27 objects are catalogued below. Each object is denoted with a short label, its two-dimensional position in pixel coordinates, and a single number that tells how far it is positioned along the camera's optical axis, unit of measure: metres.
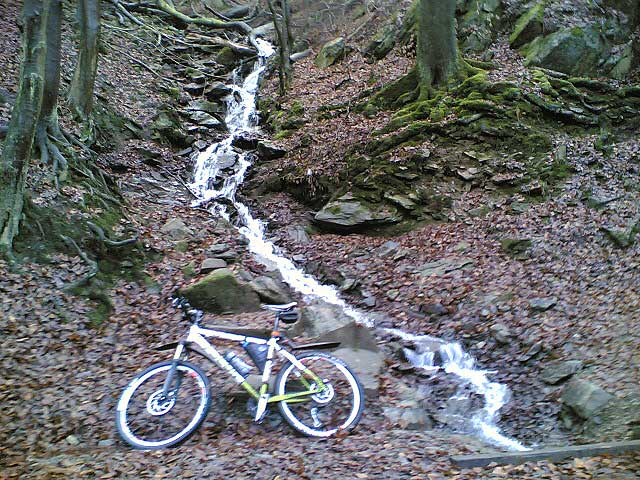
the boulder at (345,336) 6.59
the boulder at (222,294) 7.90
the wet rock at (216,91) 18.47
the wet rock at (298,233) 11.29
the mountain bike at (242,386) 4.86
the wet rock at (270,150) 13.91
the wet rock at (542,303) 7.41
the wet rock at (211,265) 8.80
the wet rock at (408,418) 5.49
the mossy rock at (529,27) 13.64
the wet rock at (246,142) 15.32
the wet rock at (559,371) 6.07
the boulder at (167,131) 14.27
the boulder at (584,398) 5.19
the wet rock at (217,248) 9.62
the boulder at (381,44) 16.88
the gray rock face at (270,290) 8.46
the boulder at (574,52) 12.70
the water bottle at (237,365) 5.05
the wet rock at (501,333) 7.15
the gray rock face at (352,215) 10.88
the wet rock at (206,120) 16.20
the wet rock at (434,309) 8.16
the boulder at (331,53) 18.73
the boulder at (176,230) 9.68
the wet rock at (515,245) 8.87
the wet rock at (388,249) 10.09
